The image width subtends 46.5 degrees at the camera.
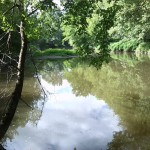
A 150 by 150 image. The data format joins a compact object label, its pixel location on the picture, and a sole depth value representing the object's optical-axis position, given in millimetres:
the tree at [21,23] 3197
